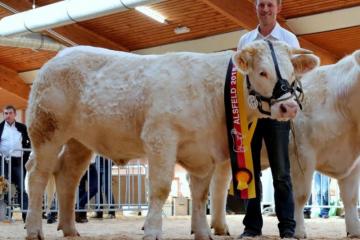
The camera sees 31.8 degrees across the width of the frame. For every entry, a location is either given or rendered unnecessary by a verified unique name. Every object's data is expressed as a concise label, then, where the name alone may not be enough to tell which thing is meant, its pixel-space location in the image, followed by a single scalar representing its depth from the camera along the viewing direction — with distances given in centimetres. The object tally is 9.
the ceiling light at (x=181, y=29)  1844
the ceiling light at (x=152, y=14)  1723
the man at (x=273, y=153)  524
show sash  480
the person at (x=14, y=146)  1218
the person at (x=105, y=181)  1316
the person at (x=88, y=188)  1201
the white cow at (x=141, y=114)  471
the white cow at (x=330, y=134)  557
